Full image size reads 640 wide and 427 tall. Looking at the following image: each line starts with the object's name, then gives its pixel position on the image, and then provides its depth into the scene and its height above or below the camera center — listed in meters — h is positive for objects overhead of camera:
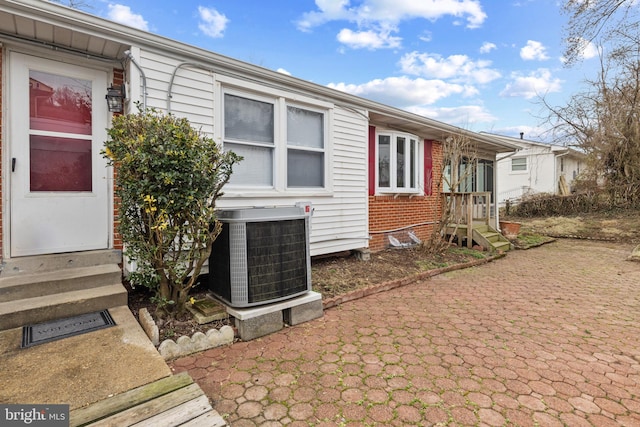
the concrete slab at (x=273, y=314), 2.96 -1.06
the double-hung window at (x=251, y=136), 4.25 +0.95
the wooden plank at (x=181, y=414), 1.68 -1.12
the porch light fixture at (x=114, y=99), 3.49 +1.17
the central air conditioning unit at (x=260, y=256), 3.01 -0.48
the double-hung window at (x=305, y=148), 4.88 +0.92
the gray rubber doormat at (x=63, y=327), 2.44 -0.98
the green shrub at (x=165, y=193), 2.67 +0.11
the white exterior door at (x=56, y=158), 3.19 +0.51
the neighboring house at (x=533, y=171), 16.98 +2.00
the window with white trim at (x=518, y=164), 18.03 +2.41
